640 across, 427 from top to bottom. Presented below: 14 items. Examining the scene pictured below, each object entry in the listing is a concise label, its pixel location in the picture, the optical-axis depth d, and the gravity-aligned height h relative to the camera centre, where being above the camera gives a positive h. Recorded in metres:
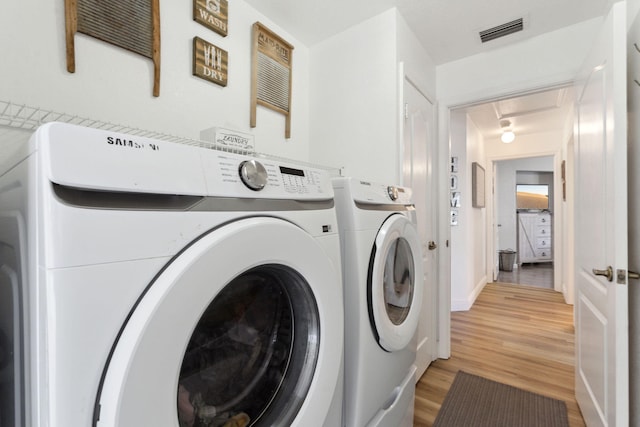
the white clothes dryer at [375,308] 0.93 -0.34
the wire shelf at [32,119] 0.99 +0.34
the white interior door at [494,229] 4.89 -0.32
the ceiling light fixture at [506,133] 3.95 +1.08
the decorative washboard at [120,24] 1.10 +0.76
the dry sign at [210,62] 1.47 +0.78
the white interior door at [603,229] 1.13 -0.09
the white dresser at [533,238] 6.32 -0.61
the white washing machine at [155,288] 0.39 -0.12
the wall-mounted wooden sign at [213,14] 1.47 +1.01
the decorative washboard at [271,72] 1.74 +0.87
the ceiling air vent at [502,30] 1.91 +1.20
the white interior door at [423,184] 1.95 +0.19
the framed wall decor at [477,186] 3.87 +0.33
